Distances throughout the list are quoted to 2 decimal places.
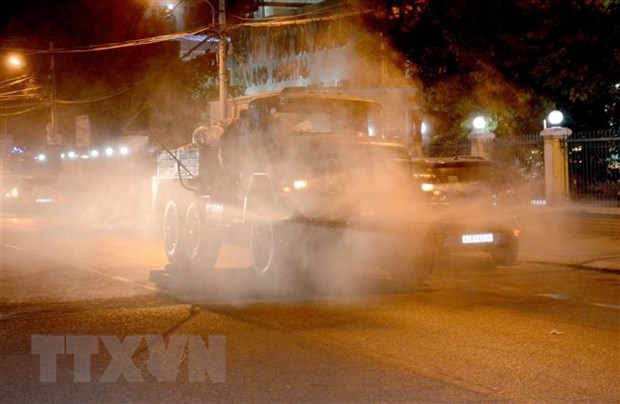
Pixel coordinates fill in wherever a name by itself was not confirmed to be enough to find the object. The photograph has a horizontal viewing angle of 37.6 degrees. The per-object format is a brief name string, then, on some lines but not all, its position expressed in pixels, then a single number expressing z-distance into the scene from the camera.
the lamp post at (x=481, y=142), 21.50
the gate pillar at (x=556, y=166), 20.72
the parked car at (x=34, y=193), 39.38
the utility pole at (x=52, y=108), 40.91
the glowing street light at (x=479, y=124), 22.17
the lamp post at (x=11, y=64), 42.69
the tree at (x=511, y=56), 20.14
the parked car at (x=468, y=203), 14.10
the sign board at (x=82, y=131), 37.94
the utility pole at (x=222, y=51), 22.70
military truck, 12.84
